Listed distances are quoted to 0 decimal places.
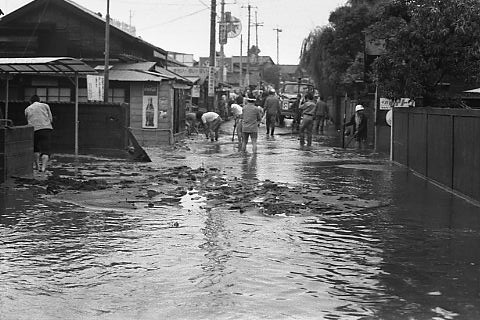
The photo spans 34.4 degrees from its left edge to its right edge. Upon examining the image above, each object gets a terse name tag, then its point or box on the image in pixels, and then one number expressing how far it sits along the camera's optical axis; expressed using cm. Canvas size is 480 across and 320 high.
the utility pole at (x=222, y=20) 4747
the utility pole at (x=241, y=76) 8470
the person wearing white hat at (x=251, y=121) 2198
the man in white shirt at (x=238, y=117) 2506
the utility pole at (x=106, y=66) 2609
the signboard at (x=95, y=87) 2578
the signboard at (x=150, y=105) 2859
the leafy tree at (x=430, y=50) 1609
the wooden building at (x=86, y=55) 2867
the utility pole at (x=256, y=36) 8811
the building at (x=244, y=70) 9784
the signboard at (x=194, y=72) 4319
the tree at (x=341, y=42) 3566
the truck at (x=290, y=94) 5000
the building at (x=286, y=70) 13088
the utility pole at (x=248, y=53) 8388
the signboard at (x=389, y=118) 2170
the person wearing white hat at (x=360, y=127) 2642
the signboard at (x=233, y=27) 4806
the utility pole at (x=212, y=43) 3712
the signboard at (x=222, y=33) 4747
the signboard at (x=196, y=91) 4584
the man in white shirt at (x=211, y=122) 2848
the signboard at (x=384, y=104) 2334
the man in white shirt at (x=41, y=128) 1570
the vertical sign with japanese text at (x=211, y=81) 4006
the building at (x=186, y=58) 7345
